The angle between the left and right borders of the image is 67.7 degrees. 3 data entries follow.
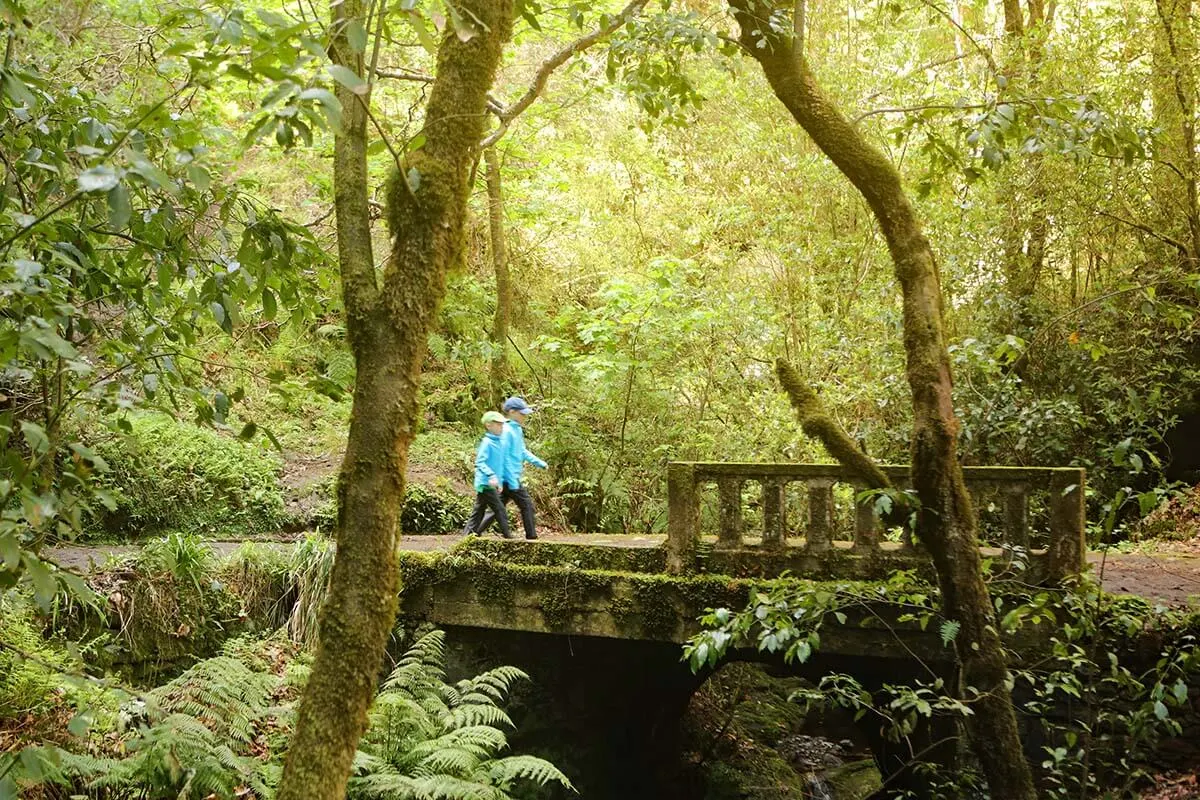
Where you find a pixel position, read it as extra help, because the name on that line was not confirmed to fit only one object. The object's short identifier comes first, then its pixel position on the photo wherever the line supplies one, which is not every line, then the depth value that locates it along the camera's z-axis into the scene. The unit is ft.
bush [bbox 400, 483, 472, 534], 39.29
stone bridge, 21.49
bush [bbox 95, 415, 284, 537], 31.76
